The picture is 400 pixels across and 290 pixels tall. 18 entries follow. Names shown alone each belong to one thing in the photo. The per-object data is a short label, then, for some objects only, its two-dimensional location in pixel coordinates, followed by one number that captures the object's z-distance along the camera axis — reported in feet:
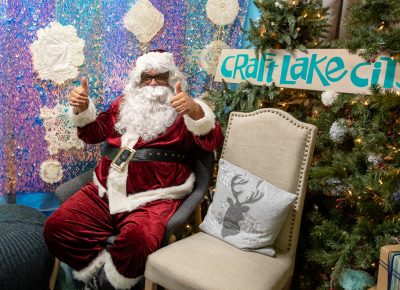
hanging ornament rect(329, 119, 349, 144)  5.34
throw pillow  4.93
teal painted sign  5.14
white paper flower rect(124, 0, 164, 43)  7.41
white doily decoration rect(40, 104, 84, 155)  7.34
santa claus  5.07
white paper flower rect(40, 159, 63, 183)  7.50
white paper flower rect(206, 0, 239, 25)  7.68
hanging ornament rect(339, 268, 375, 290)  4.57
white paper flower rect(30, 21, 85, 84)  6.97
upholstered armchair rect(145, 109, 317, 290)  4.30
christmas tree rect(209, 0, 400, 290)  4.65
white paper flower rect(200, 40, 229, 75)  7.93
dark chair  5.56
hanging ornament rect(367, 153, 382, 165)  4.65
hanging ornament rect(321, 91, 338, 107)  5.58
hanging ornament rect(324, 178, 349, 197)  5.24
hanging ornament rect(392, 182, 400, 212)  4.45
